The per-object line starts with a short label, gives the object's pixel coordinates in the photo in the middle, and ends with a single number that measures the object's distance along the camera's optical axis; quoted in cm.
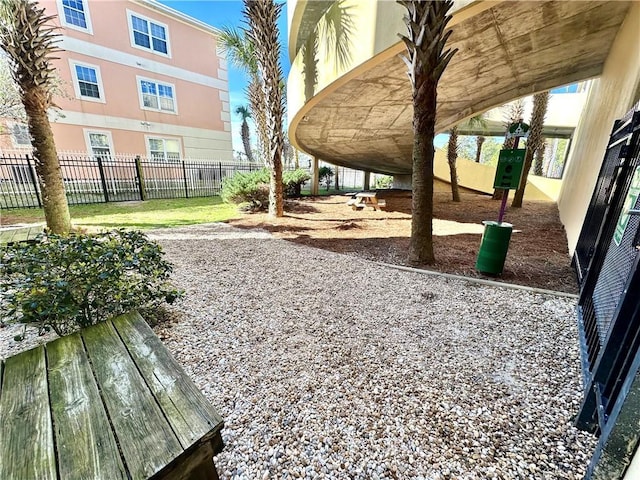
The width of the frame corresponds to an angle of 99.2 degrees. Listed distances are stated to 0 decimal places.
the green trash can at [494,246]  393
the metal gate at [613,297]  145
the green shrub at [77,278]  207
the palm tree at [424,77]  366
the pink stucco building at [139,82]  1255
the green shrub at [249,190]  970
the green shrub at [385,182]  2238
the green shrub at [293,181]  1295
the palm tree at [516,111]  1180
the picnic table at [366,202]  1052
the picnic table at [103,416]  94
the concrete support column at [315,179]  1492
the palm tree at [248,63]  1300
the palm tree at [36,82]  469
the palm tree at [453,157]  1198
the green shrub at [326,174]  1987
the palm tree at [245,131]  2985
